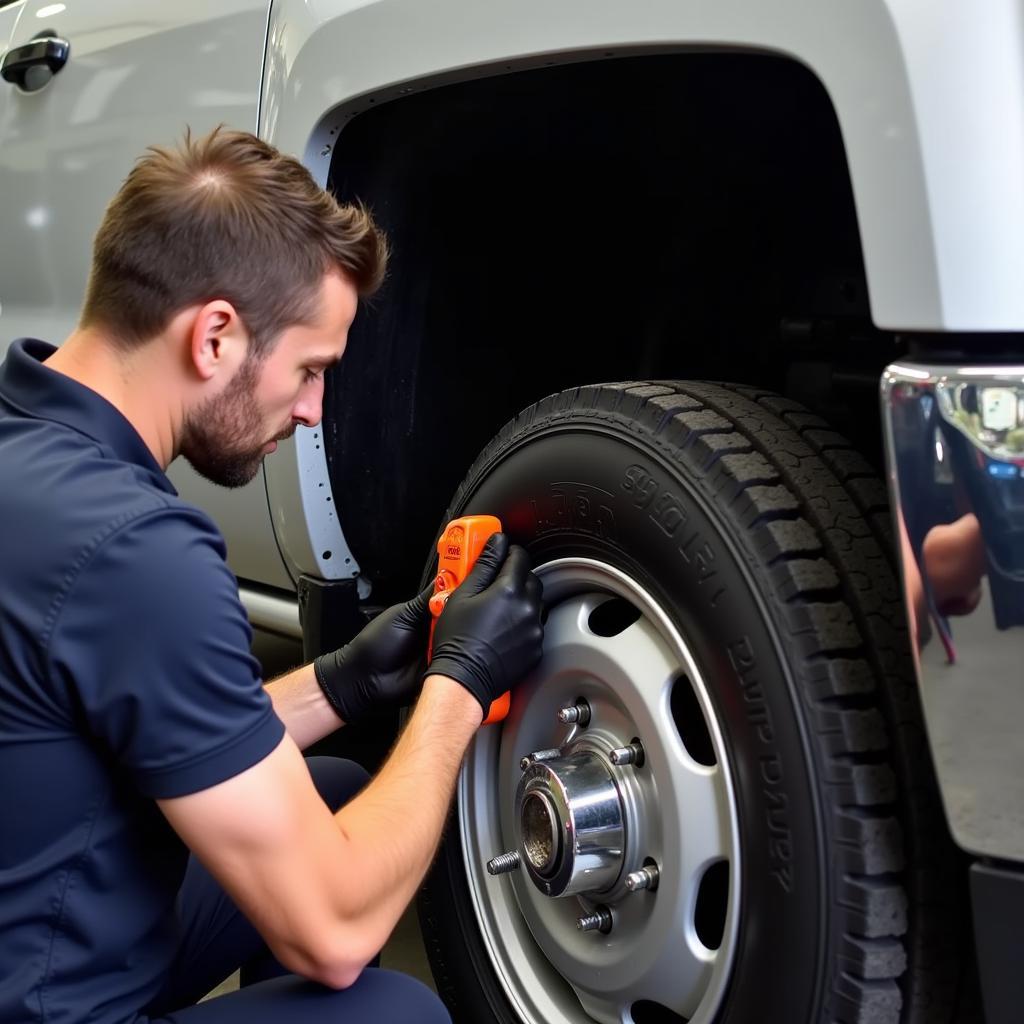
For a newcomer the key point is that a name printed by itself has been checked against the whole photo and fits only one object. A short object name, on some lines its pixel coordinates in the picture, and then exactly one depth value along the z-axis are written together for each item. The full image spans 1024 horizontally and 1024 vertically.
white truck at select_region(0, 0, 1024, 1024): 0.90
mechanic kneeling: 1.01
